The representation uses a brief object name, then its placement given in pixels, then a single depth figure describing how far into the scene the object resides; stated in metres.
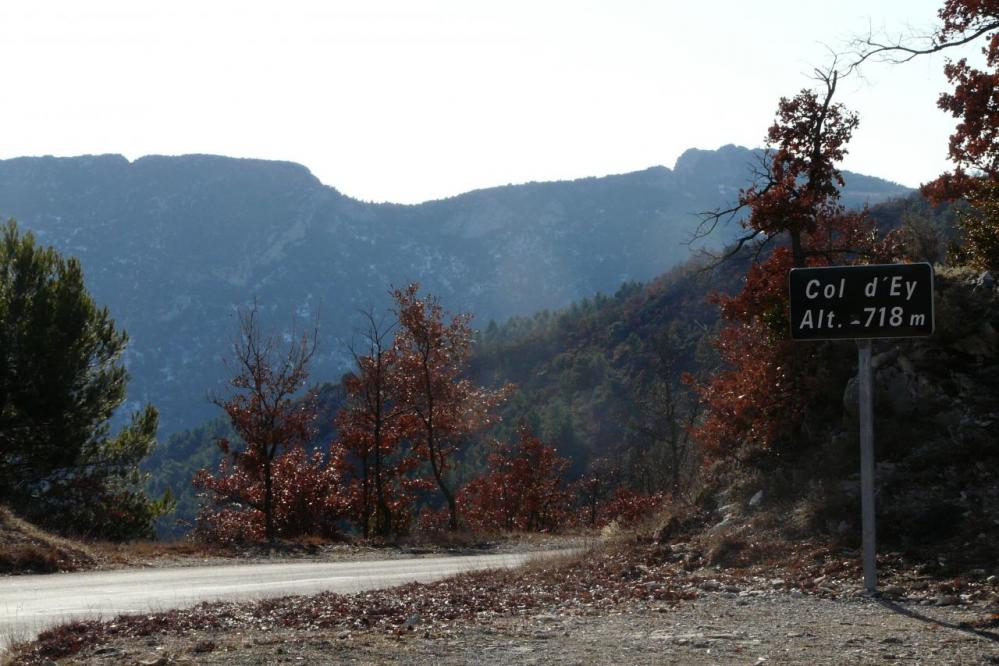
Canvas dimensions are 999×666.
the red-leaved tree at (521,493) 36.56
